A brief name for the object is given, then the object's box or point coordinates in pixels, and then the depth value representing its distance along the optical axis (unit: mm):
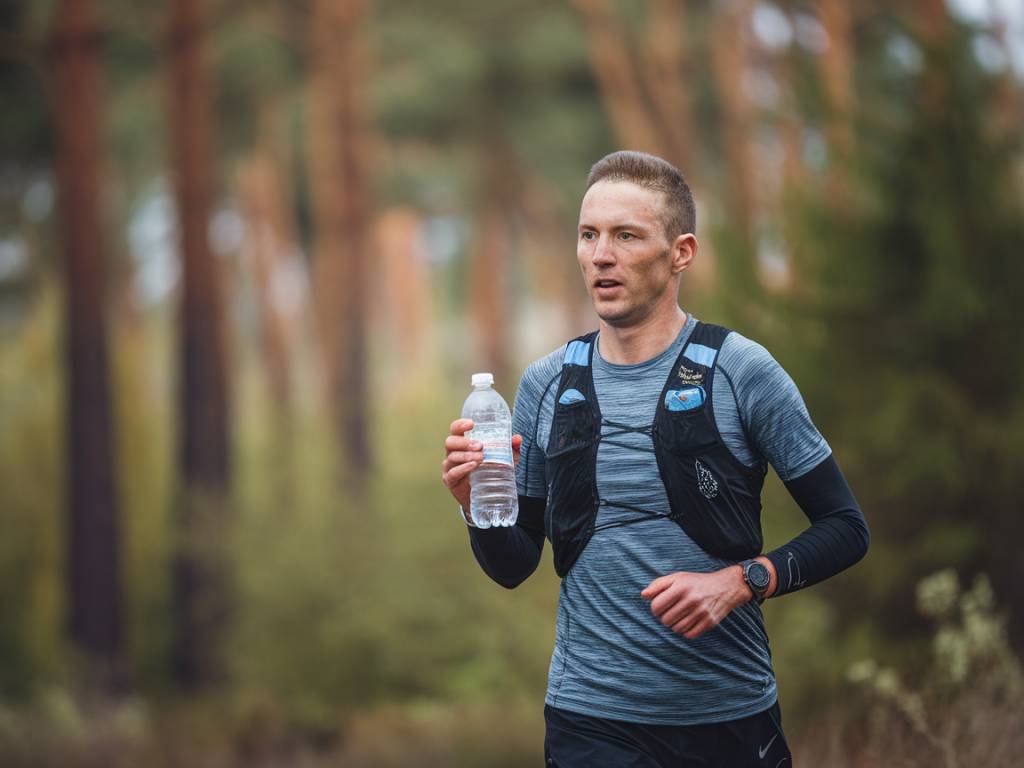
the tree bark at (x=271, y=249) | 36594
